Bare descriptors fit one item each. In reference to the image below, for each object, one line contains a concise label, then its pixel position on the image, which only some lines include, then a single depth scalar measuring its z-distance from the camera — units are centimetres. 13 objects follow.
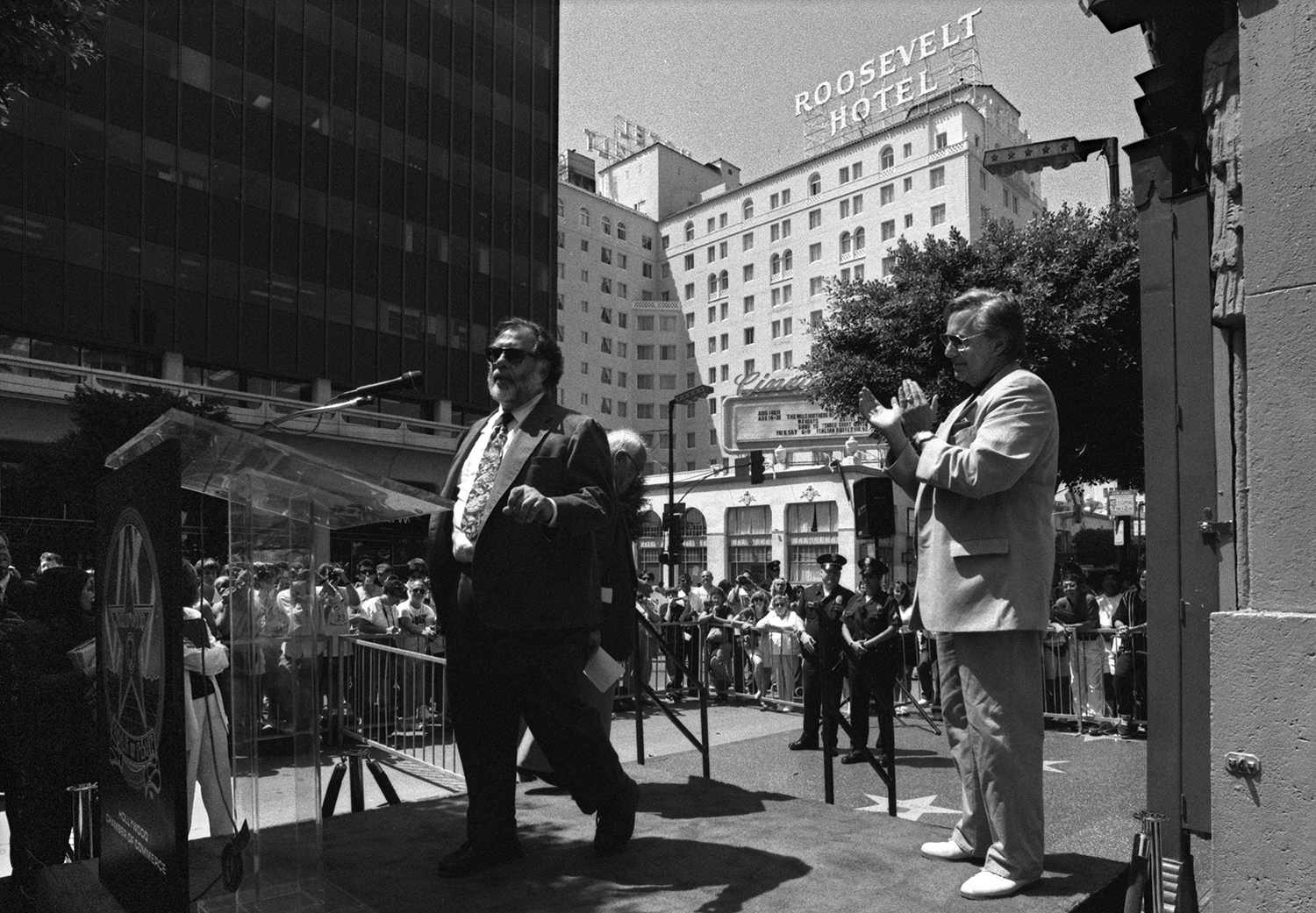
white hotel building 7019
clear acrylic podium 300
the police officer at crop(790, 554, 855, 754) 886
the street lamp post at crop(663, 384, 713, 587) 2478
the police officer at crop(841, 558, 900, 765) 908
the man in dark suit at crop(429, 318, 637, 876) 376
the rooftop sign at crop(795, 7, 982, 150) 7800
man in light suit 346
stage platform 346
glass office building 2811
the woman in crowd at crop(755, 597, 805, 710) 1291
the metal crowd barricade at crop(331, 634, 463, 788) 809
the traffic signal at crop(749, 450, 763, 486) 3325
